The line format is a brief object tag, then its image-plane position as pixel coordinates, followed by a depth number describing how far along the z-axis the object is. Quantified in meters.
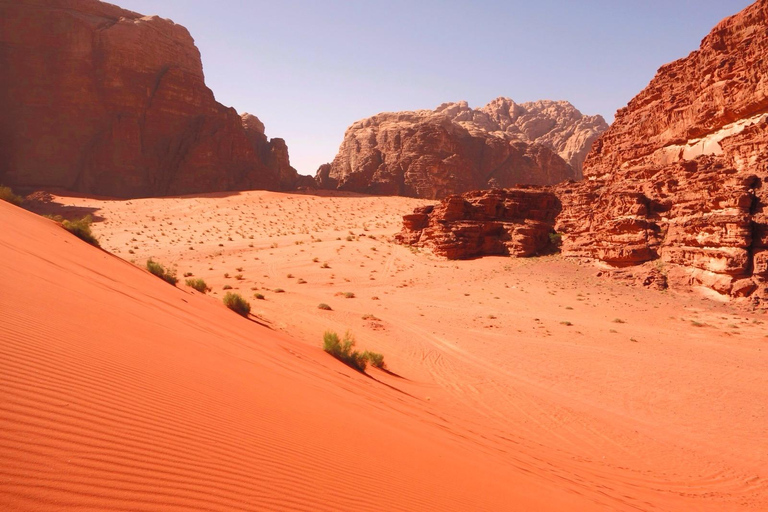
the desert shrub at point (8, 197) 15.57
